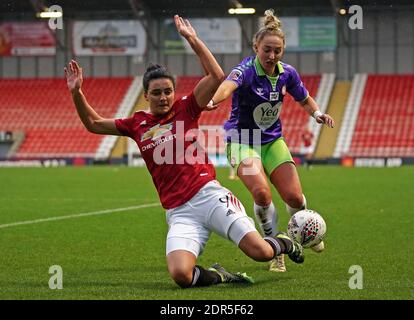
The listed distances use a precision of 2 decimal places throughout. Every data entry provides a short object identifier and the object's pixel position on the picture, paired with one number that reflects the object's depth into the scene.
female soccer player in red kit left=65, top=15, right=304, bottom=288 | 8.41
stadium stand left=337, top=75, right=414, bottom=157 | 43.84
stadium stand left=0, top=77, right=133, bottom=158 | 45.75
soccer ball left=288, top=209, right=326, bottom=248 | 9.41
